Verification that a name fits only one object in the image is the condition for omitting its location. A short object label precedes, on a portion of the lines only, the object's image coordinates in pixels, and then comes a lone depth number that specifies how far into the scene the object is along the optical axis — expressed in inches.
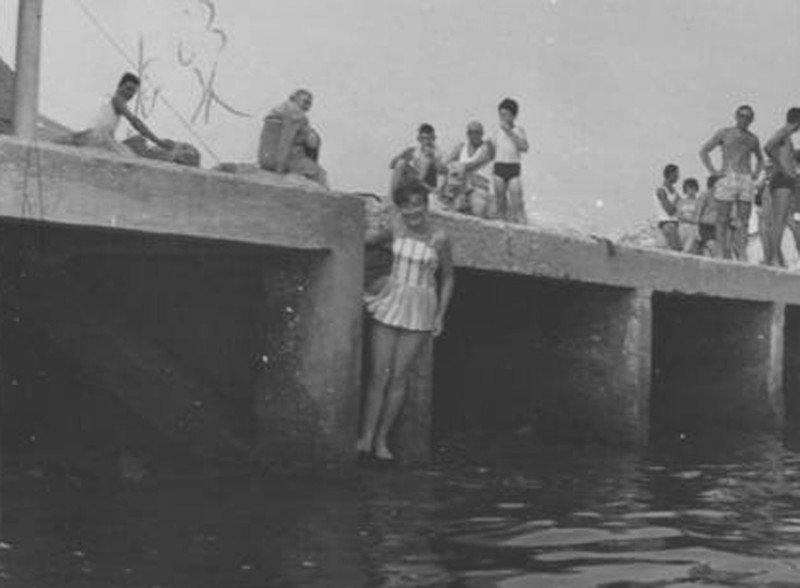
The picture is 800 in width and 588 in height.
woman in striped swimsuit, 344.2
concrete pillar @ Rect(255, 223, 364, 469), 328.8
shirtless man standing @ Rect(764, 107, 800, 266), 520.4
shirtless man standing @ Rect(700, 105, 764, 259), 529.0
